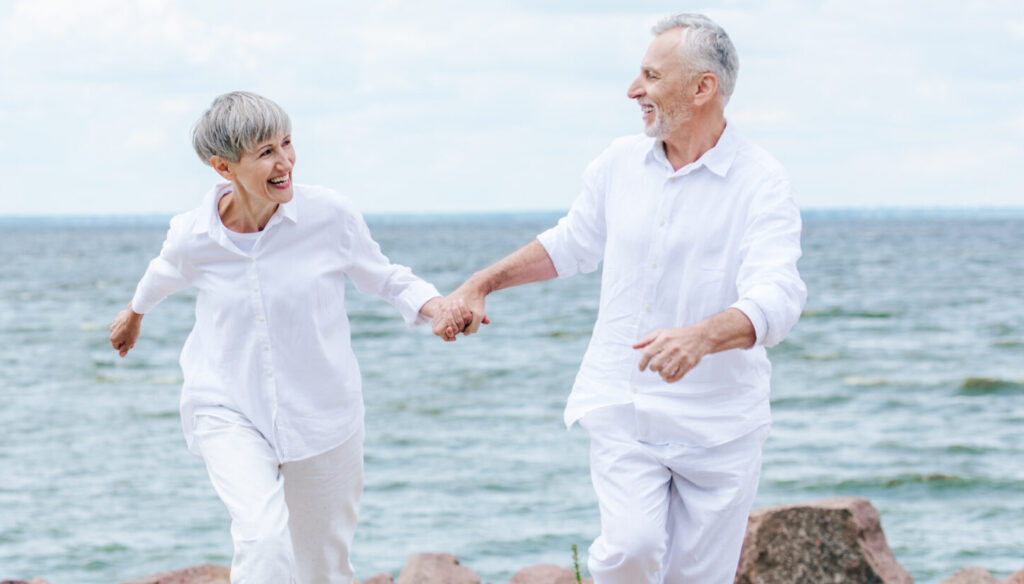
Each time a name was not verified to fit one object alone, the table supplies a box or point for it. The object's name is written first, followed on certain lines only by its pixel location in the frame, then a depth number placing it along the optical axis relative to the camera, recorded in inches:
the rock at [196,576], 276.2
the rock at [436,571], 274.1
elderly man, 165.9
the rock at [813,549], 256.8
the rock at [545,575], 279.9
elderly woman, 167.9
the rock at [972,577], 273.3
